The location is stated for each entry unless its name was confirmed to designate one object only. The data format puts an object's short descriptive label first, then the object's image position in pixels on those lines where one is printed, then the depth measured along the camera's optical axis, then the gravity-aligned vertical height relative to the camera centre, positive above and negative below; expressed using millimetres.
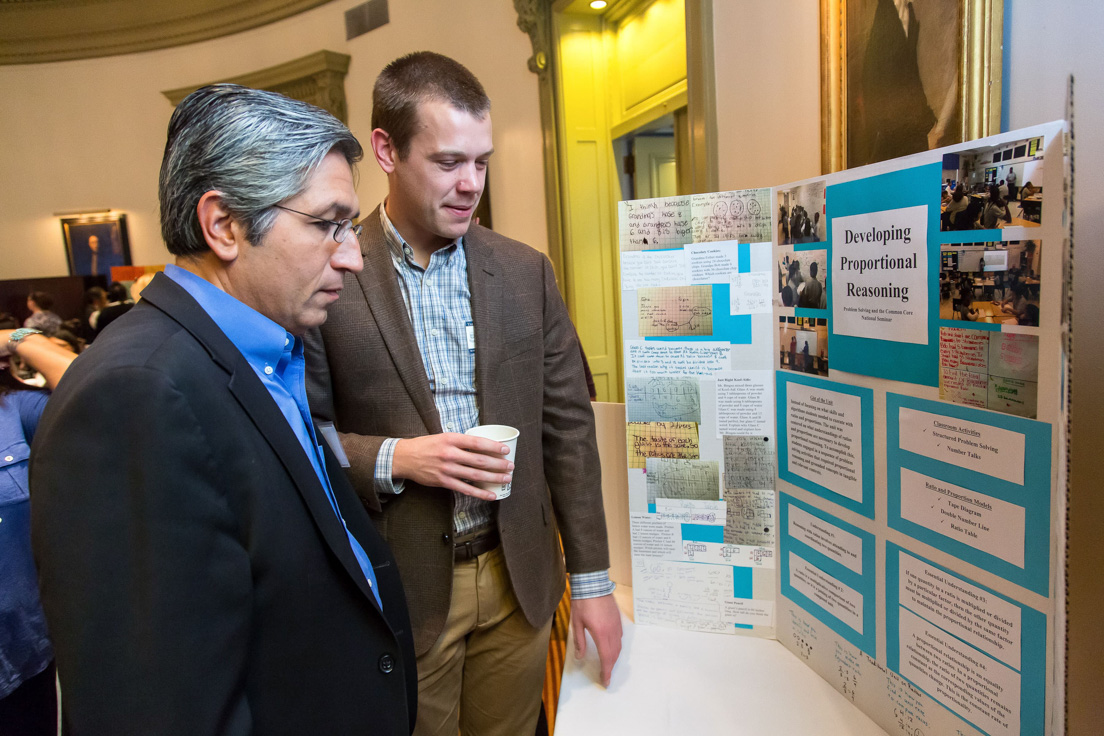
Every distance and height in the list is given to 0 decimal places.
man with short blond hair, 1180 -213
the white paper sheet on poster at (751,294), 1279 -12
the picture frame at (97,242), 6391 +827
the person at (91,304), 5750 +174
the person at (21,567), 1515 -575
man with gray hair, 605 -176
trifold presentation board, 800 -239
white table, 1169 -800
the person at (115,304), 4711 +150
